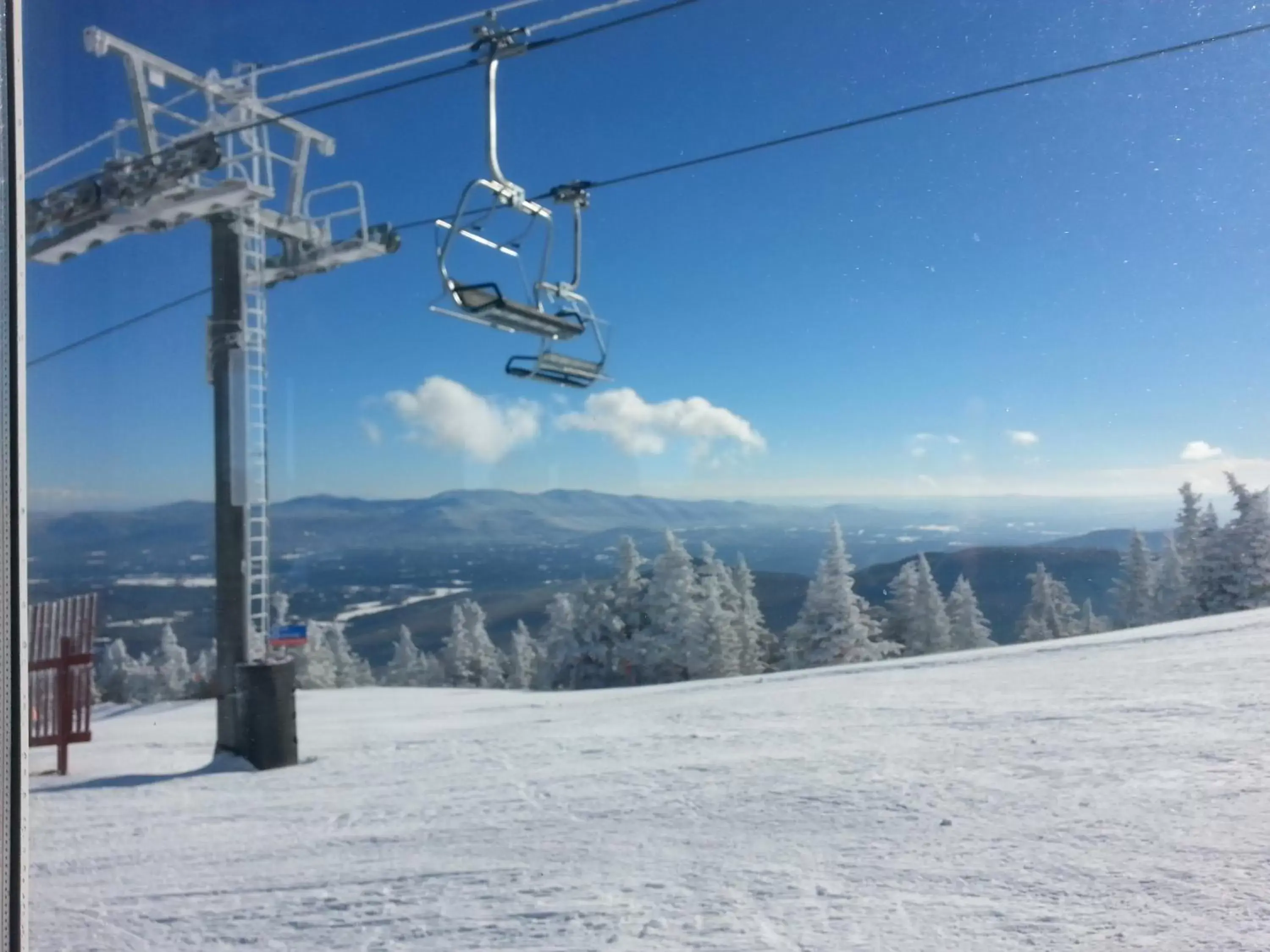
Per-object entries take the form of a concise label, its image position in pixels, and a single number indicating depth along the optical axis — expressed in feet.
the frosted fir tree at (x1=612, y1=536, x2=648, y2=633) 59.77
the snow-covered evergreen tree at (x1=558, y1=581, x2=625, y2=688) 60.39
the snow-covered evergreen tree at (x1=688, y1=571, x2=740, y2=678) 58.44
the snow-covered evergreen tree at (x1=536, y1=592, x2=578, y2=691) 60.44
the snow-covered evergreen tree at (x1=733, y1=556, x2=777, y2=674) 60.39
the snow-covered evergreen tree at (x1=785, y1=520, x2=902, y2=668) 57.21
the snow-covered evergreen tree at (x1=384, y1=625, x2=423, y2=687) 53.62
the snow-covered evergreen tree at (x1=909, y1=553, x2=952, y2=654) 50.01
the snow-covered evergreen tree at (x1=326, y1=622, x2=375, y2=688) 46.70
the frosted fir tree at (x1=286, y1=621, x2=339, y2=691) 44.19
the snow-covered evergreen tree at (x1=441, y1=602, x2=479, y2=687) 56.39
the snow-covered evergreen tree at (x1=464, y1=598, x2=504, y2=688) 57.82
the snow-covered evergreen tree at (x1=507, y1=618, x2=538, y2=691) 61.21
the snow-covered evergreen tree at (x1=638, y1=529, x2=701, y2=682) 58.90
